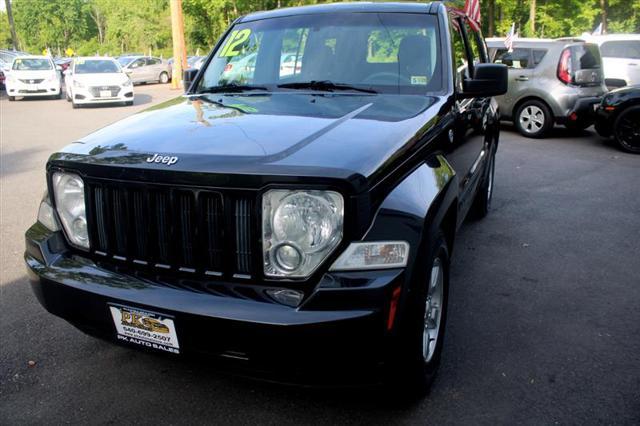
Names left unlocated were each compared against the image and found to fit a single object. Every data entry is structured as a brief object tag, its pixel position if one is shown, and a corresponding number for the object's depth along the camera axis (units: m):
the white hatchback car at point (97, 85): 17.05
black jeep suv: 2.11
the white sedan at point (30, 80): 20.30
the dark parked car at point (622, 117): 9.16
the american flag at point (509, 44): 11.03
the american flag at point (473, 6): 9.90
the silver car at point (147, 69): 29.95
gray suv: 10.22
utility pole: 23.45
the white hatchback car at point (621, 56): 13.21
